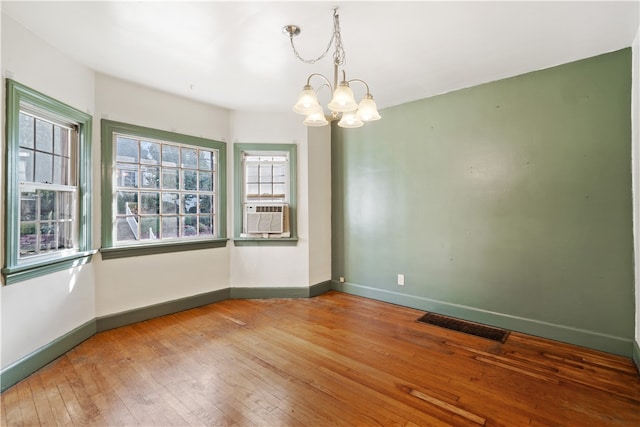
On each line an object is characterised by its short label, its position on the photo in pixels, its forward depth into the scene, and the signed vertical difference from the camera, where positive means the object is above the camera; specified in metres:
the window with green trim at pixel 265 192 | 3.93 +0.37
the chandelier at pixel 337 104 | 1.86 +0.77
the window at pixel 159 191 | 3.04 +0.34
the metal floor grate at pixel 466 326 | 2.83 -1.16
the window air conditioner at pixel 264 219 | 3.92 -0.01
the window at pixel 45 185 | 2.10 +0.30
